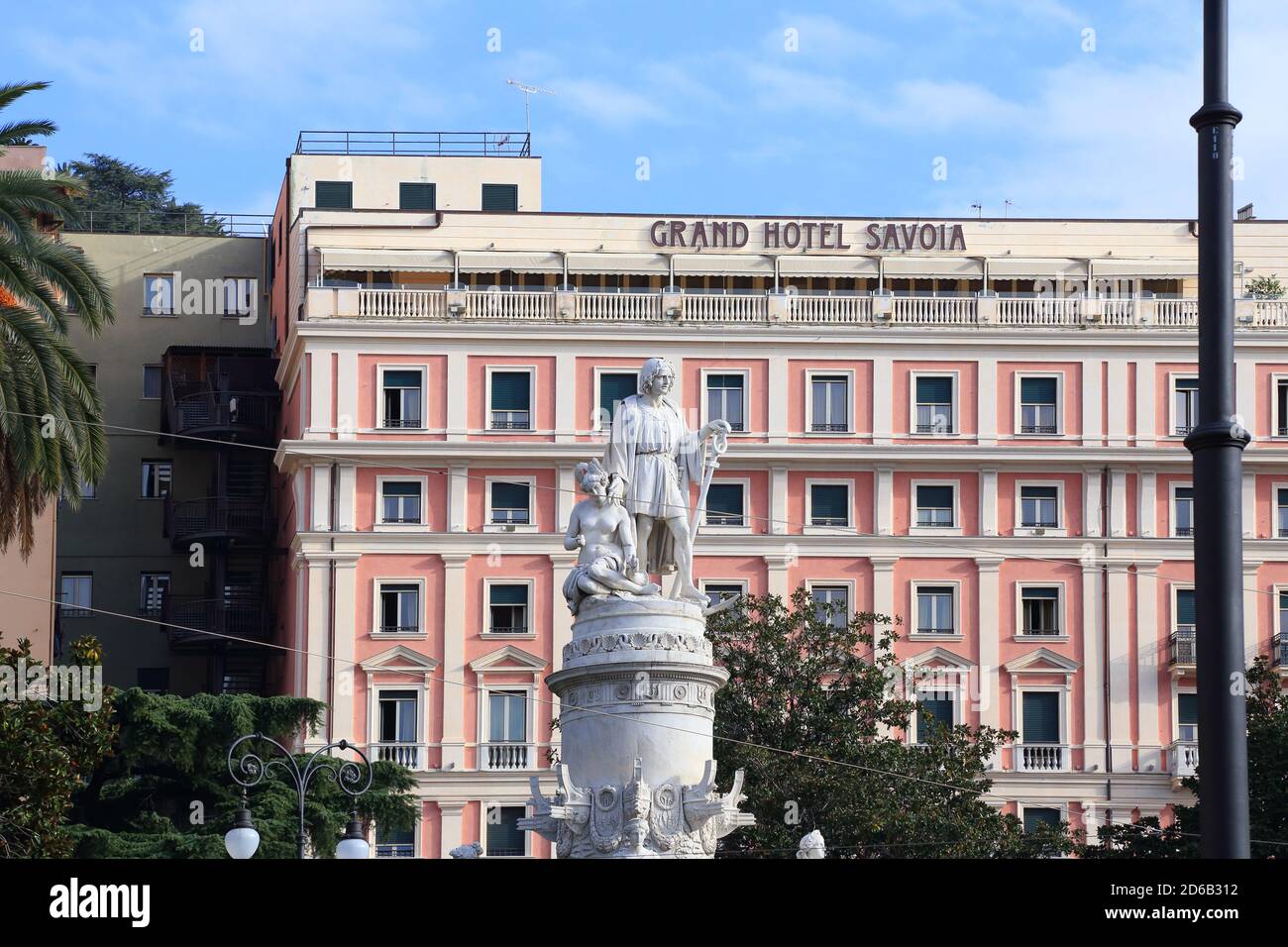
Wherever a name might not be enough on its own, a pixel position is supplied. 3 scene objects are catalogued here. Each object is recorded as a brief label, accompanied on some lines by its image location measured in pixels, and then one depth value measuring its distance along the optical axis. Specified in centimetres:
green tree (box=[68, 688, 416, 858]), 6038
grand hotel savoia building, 7319
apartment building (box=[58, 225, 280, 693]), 7956
